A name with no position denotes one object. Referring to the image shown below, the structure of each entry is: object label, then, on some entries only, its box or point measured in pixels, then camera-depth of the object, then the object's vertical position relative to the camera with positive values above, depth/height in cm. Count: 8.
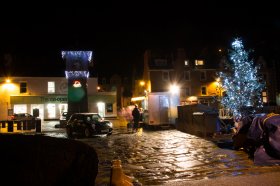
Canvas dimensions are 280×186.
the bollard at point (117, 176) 601 -112
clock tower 3375 +397
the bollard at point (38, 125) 2467 -47
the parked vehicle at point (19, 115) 3519 +38
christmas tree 2689 +235
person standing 2377 -22
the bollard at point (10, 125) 2533 -43
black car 2089 -50
